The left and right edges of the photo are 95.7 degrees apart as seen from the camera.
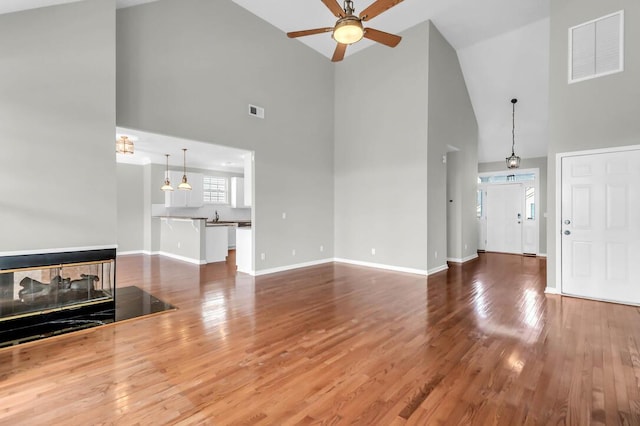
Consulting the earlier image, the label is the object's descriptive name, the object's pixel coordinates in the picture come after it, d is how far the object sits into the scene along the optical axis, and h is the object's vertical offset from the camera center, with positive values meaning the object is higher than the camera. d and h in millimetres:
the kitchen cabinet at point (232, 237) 9570 -841
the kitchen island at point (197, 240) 6996 -708
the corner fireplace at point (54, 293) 3021 -931
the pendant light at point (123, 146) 5531 +1271
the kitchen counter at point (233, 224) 6632 -297
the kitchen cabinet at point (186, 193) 8922 +593
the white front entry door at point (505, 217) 8367 -167
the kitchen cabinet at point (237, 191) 10352 +753
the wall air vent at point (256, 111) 5613 +1989
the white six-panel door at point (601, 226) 3820 -207
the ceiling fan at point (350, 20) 2875 +1990
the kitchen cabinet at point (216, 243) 7188 -795
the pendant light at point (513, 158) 6955 +1286
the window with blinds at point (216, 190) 9953 +793
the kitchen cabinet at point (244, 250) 5742 -782
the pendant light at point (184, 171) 7420 +1314
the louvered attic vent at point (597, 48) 3863 +2269
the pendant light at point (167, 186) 8109 +739
